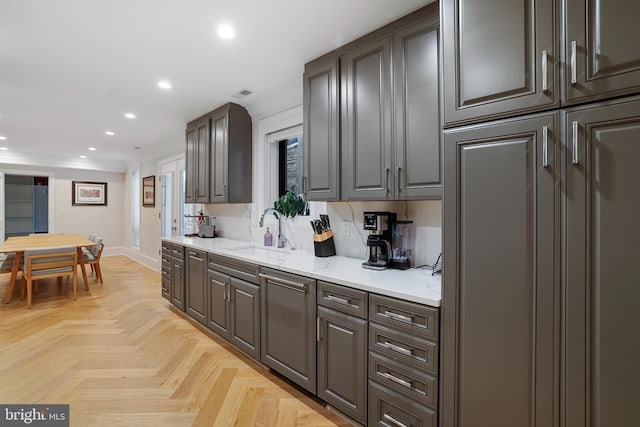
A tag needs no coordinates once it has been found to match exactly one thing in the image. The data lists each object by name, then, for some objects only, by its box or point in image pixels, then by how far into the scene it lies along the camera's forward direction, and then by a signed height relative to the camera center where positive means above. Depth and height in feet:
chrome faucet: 10.28 -0.53
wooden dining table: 13.03 -1.55
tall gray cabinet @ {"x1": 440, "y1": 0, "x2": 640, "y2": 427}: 3.31 -0.01
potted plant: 9.54 +0.27
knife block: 8.36 -0.86
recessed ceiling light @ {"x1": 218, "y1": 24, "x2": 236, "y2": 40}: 6.80 +4.23
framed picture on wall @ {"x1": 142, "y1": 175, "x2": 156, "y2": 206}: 20.40 +1.59
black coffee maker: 6.72 -0.63
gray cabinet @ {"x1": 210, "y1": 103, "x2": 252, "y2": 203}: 11.37 +2.27
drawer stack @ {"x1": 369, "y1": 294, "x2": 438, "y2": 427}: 4.65 -2.47
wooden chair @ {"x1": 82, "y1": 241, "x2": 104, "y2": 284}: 16.29 -2.47
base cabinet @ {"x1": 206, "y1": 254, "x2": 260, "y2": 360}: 7.93 -2.63
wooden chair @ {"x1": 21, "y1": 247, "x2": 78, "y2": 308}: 12.66 -2.27
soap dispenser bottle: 10.64 -0.91
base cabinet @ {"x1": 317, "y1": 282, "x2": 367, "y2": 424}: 5.53 -2.69
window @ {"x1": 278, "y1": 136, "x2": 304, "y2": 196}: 10.70 +1.80
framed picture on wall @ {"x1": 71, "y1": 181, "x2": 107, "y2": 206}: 24.66 +1.68
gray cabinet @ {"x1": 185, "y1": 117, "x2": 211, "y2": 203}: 12.53 +2.28
